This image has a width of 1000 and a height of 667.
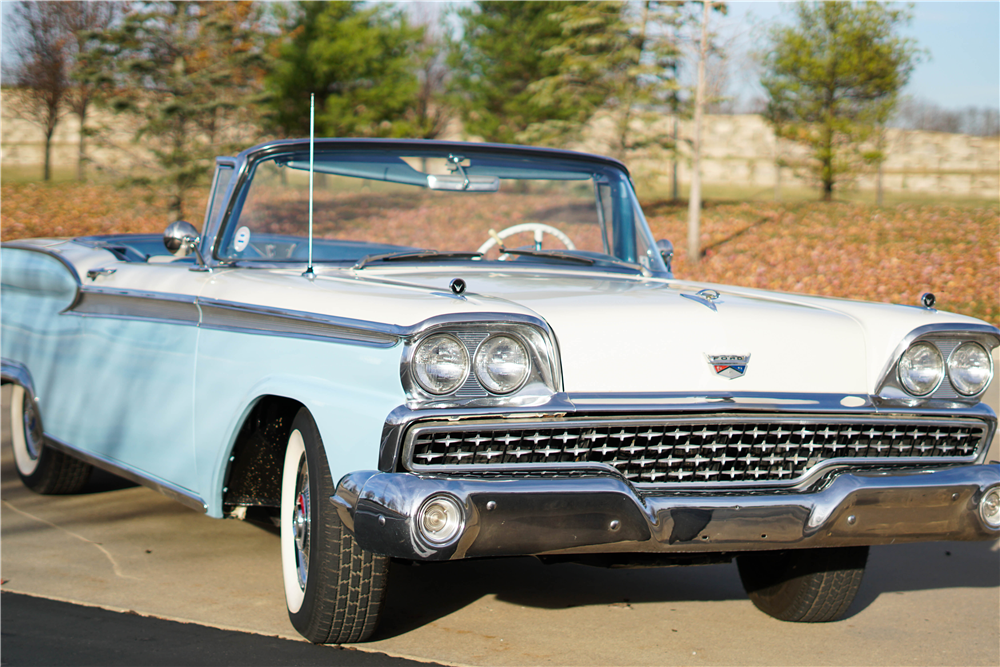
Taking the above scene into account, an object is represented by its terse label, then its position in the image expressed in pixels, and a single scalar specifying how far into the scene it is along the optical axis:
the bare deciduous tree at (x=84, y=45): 18.33
